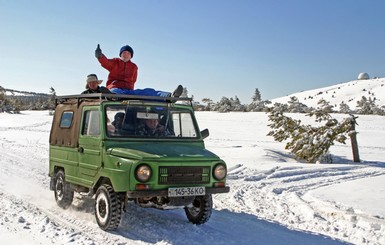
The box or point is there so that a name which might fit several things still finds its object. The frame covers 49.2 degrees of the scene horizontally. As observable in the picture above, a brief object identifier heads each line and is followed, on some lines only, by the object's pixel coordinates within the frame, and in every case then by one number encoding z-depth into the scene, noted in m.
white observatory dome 100.75
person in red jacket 9.10
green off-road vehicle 6.25
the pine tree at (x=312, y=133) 16.27
